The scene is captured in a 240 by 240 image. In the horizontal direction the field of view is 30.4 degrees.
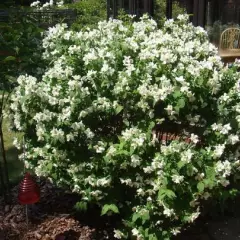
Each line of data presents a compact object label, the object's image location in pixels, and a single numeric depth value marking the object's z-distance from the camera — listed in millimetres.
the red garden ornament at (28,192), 2909
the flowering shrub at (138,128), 2654
